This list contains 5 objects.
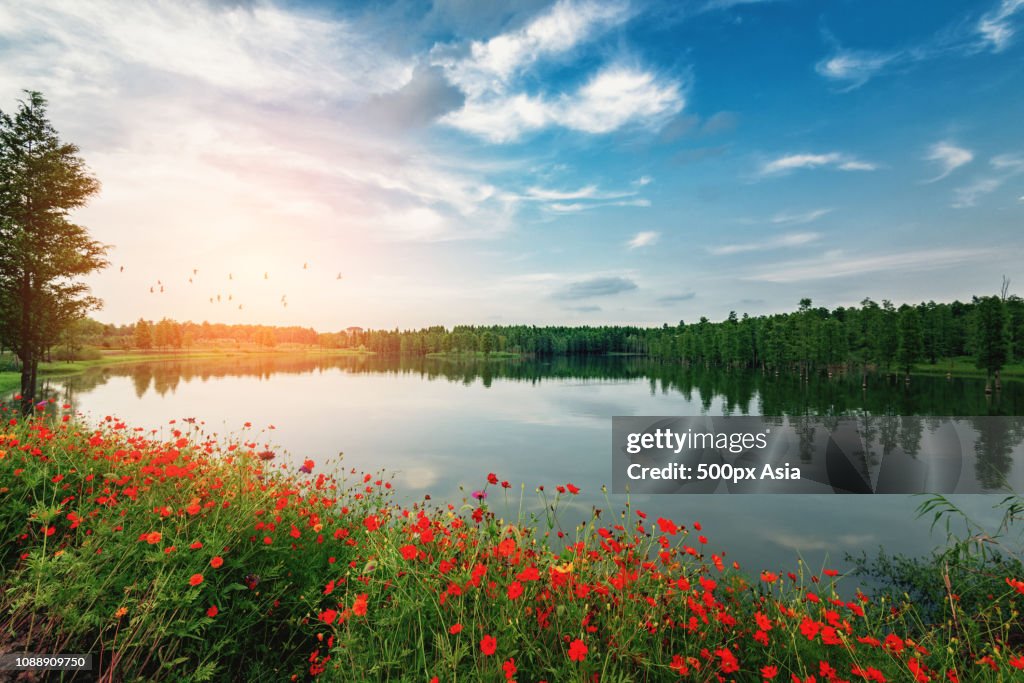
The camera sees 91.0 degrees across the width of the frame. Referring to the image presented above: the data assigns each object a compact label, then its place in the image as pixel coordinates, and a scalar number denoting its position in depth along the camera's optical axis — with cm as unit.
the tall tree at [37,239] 2433
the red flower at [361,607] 312
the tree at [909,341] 6419
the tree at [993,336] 5256
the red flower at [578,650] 282
